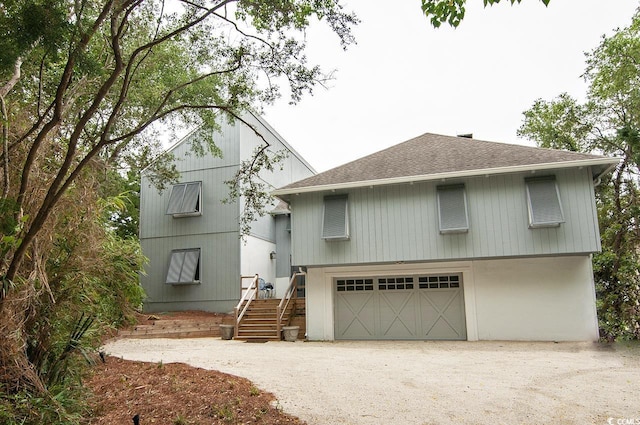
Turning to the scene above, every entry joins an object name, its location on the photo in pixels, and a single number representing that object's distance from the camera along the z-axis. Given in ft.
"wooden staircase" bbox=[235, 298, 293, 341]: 44.96
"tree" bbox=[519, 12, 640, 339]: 37.50
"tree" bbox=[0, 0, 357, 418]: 15.01
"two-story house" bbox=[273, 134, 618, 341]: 38.58
